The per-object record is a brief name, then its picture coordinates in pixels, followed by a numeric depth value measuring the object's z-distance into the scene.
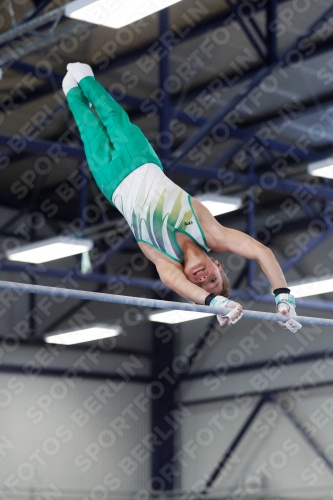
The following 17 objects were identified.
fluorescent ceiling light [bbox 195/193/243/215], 10.98
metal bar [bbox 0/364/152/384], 17.08
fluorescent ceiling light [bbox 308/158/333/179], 10.33
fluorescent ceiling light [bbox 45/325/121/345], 16.55
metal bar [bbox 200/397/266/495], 17.69
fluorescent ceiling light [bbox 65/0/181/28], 7.25
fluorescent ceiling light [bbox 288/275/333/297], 14.06
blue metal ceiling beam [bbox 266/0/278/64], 10.20
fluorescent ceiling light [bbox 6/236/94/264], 12.15
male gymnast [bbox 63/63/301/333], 5.66
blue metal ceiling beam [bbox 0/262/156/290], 12.84
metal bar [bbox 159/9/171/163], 10.49
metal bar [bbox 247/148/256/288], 13.25
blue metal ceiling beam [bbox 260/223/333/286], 13.55
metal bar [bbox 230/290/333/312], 13.85
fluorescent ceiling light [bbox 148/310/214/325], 16.09
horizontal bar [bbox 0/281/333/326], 4.87
